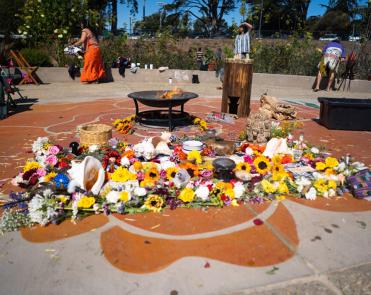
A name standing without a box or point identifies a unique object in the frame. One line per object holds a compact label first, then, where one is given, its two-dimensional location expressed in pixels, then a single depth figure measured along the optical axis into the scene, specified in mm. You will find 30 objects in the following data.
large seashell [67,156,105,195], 3168
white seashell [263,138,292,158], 4398
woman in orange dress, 11695
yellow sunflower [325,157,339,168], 3865
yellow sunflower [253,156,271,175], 3750
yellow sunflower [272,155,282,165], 3879
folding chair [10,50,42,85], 11602
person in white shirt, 7699
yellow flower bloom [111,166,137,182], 3361
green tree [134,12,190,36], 48094
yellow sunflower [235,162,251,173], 3638
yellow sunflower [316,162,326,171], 3895
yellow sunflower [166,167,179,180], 3482
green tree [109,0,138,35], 34569
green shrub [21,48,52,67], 12508
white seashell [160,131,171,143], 4621
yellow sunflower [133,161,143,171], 3705
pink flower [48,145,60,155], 4133
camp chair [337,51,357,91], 11633
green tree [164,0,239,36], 48625
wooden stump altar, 7129
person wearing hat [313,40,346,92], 11016
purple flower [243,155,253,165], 4119
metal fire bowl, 5434
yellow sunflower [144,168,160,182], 3412
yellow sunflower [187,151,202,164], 4121
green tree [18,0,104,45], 13922
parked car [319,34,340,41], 44656
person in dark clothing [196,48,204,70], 15239
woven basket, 4586
